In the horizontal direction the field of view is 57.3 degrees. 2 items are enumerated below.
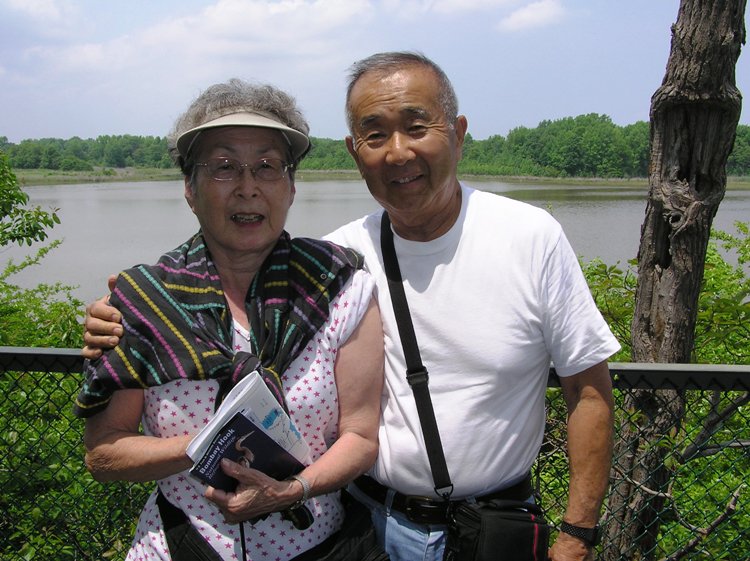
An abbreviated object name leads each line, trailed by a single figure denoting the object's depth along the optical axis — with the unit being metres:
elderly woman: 1.92
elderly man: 2.12
